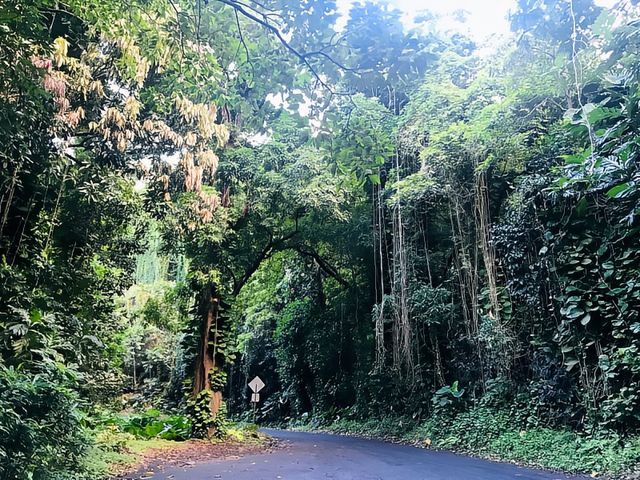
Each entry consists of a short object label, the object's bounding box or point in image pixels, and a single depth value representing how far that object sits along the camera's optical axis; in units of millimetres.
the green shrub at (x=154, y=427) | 9088
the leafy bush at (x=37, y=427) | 3592
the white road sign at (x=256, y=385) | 12953
